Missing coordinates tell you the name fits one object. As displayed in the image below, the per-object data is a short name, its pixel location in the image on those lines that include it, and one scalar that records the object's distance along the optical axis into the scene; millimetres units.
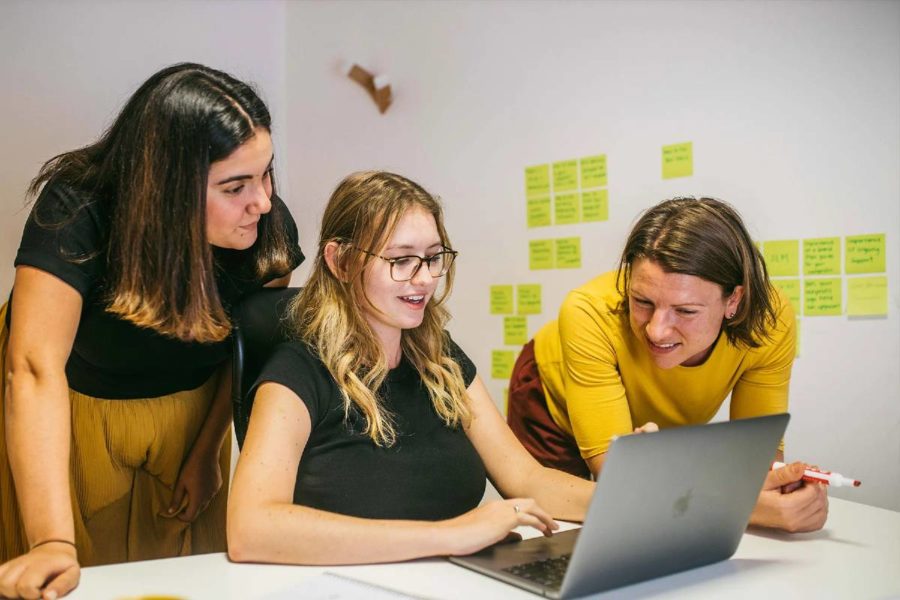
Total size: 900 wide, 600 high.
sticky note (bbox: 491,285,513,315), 2855
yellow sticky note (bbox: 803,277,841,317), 2145
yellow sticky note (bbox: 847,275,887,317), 2082
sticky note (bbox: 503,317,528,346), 2816
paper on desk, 965
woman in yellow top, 1533
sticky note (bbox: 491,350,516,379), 2859
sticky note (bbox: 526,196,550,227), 2734
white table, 1012
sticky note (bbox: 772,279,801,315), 2197
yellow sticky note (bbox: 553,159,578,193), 2648
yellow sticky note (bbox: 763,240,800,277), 2195
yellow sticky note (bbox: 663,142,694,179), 2363
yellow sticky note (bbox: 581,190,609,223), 2566
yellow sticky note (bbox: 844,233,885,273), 2076
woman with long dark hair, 1182
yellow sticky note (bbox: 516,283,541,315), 2771
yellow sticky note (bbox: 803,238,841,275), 2133
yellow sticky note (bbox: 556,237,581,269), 2645
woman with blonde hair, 1114
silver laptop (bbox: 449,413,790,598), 923
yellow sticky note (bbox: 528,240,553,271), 2729
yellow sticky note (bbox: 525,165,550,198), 2734
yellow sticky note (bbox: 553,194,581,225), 2643
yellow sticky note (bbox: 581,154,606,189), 2574
